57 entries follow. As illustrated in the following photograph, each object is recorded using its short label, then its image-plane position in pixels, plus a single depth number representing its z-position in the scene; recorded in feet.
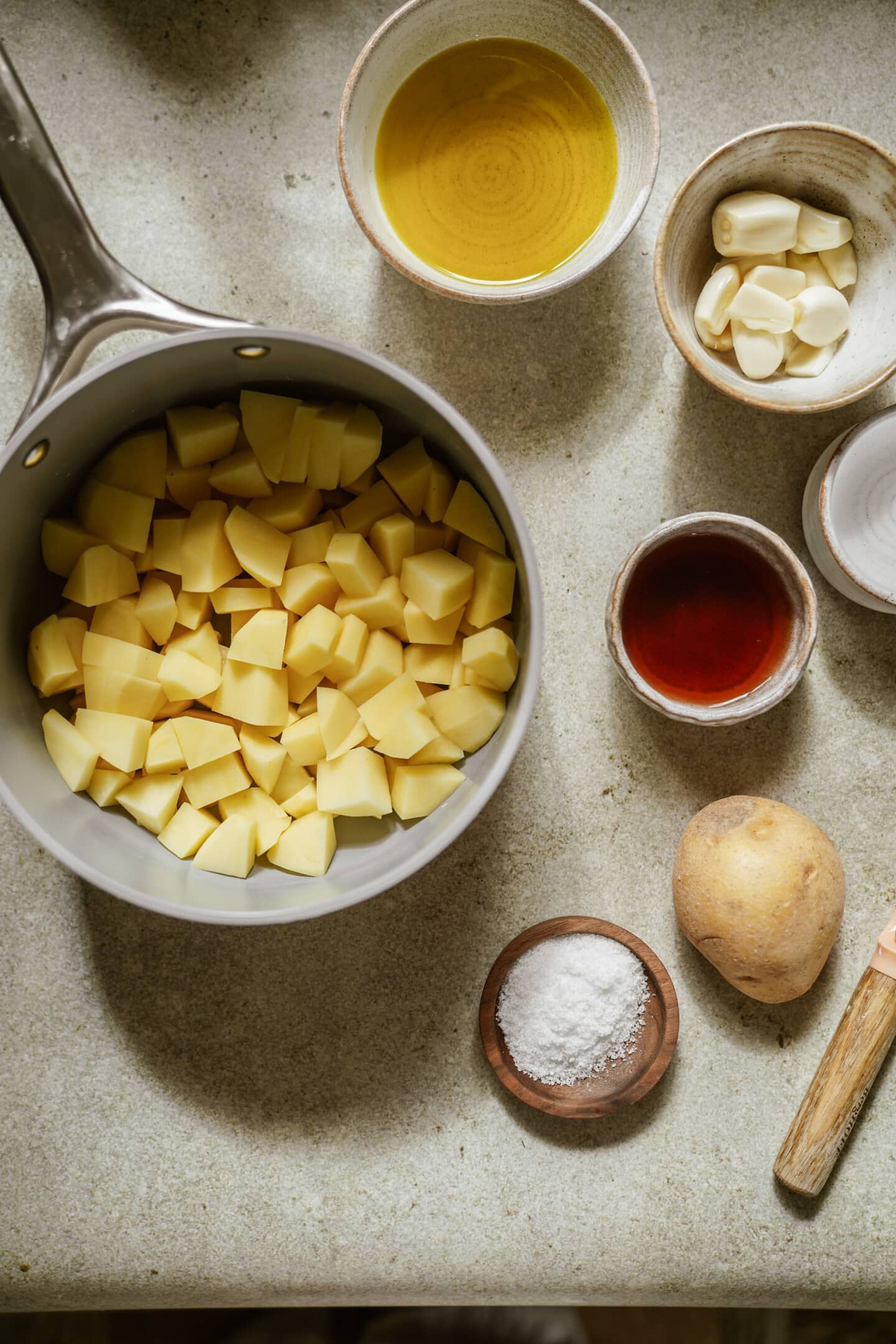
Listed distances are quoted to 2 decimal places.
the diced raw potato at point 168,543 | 2.01
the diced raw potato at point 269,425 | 1.97
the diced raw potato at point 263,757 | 1.99
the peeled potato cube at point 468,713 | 1.98
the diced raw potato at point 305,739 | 2.00
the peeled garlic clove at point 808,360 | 2.09
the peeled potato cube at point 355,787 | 1.97
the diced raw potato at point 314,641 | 1.97
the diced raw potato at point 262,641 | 1.97
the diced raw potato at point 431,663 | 2.02
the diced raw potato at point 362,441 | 1.98
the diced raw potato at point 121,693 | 1.96
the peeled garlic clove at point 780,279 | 2.05
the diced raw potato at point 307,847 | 1.99
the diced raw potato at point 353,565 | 1.98
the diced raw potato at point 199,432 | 1.97
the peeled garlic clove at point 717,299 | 2.06
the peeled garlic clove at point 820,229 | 2.07
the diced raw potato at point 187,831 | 1.99
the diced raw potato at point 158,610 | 2.00
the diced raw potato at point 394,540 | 1.98
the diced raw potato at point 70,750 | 1.95
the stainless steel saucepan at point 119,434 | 1.85
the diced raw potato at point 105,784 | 1.98
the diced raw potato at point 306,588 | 2.00
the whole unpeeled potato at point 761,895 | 2.01
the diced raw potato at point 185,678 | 1.98
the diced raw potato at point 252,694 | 1.98
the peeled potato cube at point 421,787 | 1.98
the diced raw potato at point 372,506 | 2.02
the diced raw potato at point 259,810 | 2.01
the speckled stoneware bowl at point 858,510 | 2.09
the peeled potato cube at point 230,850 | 1.97
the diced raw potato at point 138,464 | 1.99
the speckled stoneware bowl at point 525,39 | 2.02
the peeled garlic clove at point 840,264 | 2.09
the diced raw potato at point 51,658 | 1.96
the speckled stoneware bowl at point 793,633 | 2.05
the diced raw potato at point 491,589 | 1.96
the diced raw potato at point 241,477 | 1.99
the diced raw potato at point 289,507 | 2.01
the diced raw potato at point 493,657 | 1.95
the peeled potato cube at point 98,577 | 1.96
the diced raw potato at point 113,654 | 1.97
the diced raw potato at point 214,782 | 2.00
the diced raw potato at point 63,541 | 1.98
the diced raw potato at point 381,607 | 1.99
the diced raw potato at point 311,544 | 2.02
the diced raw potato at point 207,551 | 1.99
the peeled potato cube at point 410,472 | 1.99
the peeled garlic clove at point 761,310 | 2.04
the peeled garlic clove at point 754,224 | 2.04
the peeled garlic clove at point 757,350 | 2.06
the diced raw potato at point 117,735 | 1.96
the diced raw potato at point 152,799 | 1.99
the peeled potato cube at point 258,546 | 1.99
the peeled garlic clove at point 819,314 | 2.05
